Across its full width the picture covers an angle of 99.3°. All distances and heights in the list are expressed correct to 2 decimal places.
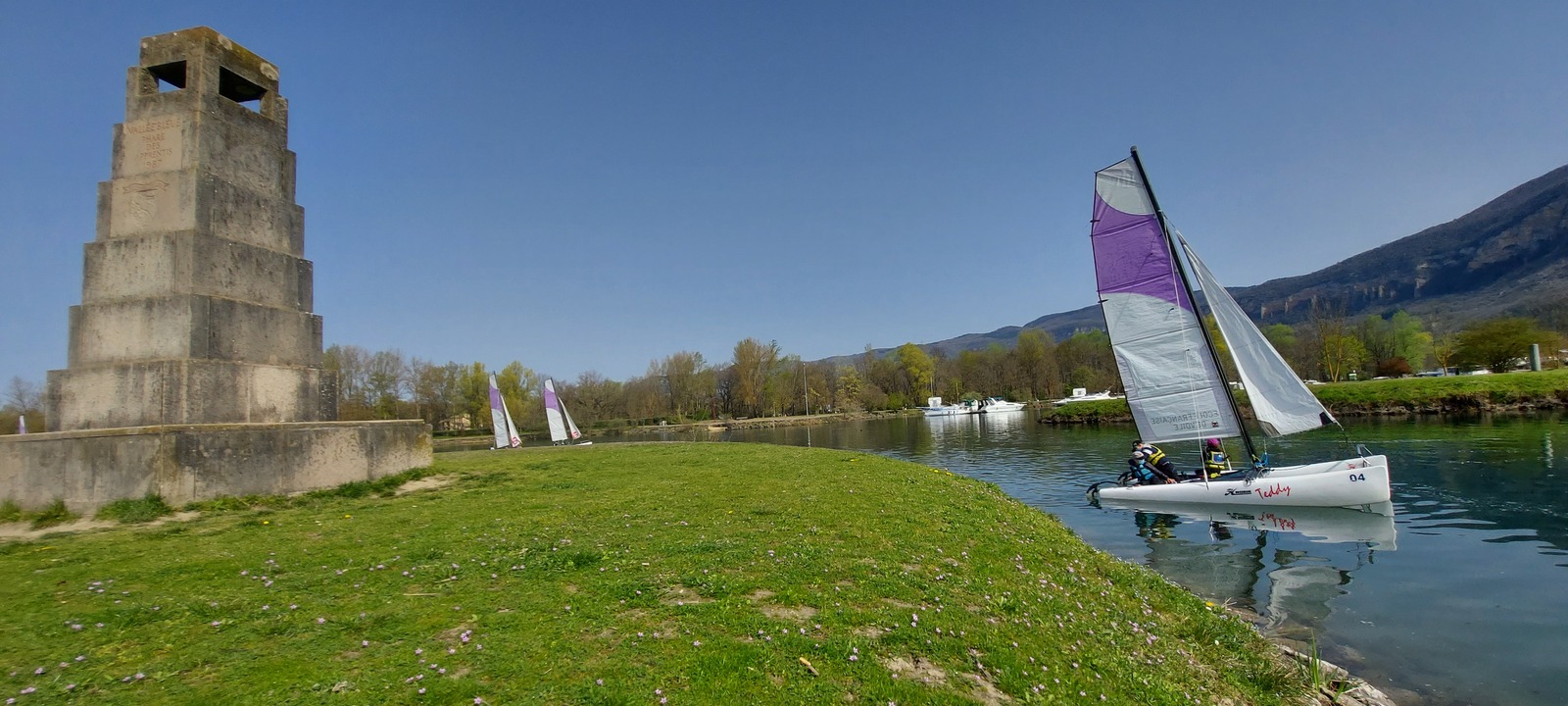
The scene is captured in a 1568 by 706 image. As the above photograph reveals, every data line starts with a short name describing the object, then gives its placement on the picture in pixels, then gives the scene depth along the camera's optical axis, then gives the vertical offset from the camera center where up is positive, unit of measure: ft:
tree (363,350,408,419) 303.48 +18.87
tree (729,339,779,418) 465.47 +21.97
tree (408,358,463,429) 350.23 +14.82
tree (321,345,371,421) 268.62 +20.71
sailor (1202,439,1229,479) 68.54 -8.42
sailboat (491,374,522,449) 162.91 -2.44
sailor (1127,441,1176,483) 69.87 -8.80
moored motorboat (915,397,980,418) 413.80 -10.19
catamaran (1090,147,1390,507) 63.31 +2.71
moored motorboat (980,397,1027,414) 415.85 -10.07
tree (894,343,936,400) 518.78 +19.34
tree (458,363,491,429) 361.51 +11.74
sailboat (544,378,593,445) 171.63 -0.71
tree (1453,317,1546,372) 236.02 +8.09
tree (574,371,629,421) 453.37 +9.29
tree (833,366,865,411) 496.23 +3.78
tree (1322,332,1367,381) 284.41 +8.17
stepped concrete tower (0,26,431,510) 37.24 +6.58
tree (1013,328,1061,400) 485.15 +14.75
